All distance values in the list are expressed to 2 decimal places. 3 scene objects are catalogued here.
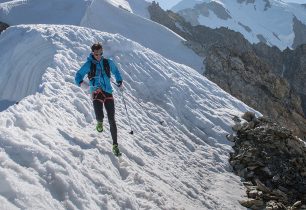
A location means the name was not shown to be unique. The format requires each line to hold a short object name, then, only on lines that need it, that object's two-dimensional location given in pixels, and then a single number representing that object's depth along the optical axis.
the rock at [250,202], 8.23
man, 7.50
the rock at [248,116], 12.29
